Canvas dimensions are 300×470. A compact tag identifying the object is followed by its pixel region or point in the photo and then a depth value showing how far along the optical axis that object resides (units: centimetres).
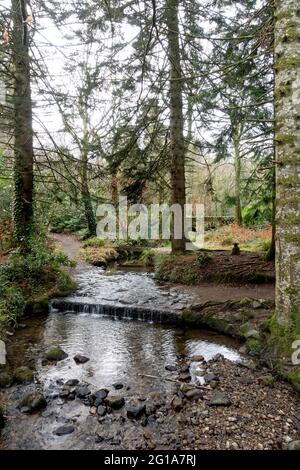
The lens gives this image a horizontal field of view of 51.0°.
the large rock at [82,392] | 375
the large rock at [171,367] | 428
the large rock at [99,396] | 357
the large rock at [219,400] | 337
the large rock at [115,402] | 348
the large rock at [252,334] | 472
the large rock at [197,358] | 455
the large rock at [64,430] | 312
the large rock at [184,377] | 398
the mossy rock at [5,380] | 403
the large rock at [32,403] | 351
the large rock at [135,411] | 331
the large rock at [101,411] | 338
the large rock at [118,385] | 389
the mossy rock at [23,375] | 412
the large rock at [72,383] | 397
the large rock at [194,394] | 354
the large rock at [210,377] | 389
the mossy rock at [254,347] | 450
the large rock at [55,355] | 471
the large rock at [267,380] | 372
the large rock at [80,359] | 462
